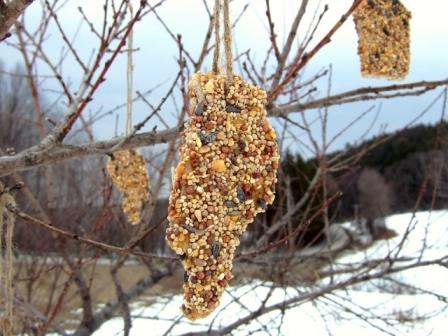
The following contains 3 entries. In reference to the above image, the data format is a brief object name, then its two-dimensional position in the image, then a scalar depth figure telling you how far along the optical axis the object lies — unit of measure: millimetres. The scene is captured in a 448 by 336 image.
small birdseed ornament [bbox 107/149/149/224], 431
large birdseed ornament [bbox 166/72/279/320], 190
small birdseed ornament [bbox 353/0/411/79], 396
